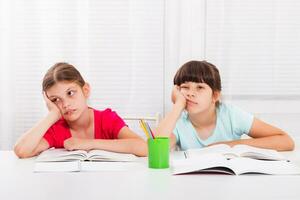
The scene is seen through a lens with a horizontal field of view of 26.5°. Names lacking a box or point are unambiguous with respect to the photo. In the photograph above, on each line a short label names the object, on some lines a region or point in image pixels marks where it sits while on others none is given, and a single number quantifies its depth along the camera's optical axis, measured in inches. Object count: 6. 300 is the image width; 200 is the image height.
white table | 71.9
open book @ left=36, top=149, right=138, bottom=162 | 91.5
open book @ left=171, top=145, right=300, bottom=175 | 83.5
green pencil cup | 87.5
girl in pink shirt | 99.7
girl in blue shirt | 112.4
